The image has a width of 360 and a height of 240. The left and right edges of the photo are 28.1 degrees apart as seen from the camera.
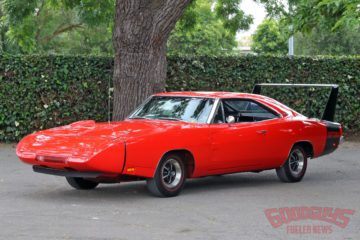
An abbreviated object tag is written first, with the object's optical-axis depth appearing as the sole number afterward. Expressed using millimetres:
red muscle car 9078
